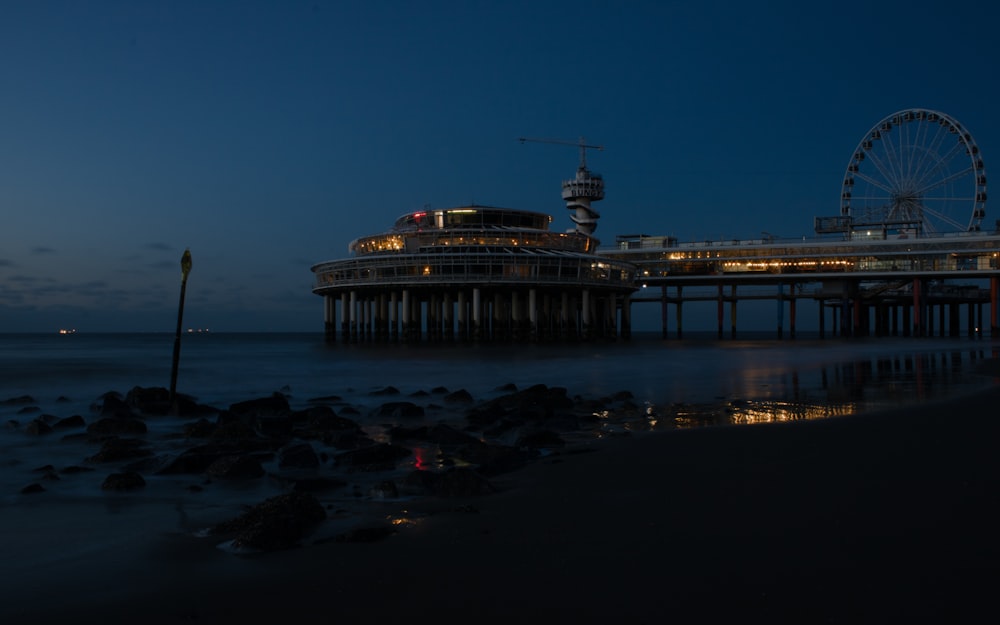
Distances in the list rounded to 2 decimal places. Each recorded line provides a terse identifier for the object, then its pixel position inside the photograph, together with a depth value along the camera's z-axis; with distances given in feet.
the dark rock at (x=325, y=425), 48.27
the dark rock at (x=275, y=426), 49.23
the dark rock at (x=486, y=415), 52.47
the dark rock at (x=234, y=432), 46.01
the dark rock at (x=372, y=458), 36.32
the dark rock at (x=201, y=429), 49.49
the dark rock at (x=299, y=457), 37.01
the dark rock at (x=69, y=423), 54.19
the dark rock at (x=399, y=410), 60.23
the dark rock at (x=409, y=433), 45.42
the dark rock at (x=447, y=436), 42.83
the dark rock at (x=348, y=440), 43.19
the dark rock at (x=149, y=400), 65.98
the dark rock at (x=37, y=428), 51.01
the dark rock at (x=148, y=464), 36.17
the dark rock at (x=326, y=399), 75.88
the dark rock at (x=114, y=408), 61.52
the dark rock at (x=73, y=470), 36.58
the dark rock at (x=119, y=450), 39.37
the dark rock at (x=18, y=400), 75.56
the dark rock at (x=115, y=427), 50.37
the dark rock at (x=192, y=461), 35.83
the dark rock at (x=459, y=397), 70.03
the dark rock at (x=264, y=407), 61.32
